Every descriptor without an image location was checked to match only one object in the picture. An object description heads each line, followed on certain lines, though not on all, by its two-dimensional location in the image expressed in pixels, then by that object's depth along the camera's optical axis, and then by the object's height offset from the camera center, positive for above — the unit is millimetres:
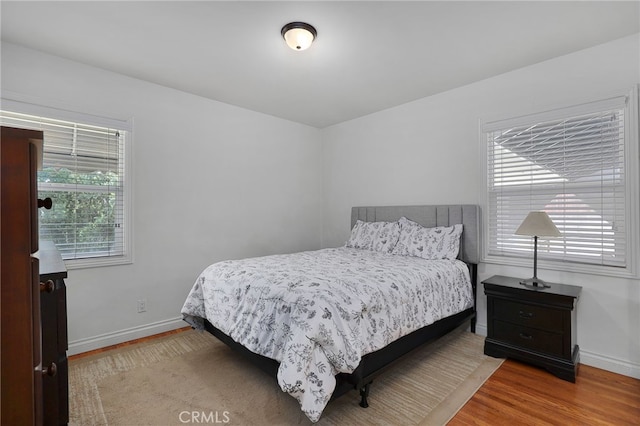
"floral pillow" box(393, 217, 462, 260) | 3018 -310
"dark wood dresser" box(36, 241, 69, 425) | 1118 -477
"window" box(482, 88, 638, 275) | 2346 +251
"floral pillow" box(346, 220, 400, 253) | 3469 -281
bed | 1648 -616
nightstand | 2236 -881
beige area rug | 1812 -1198
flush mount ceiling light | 2113 +1248
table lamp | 2357 -142
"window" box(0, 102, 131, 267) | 2570 +225
